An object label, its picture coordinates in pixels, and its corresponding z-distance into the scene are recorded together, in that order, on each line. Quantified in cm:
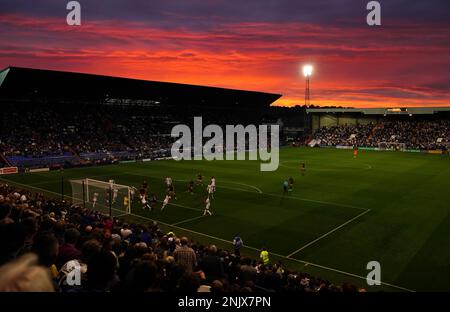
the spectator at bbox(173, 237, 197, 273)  968
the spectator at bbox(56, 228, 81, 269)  740
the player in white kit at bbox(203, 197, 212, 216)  2566
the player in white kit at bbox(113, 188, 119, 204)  2765
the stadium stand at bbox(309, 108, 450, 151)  7994
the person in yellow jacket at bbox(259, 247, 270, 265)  1579
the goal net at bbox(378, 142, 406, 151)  7838
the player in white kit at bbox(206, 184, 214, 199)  3079
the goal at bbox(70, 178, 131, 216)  2694
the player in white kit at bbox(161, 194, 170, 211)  2703
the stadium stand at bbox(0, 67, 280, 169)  5278
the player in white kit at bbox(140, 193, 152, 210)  2733
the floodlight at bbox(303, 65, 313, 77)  8535
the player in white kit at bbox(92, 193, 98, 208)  2645
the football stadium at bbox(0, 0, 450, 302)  442
